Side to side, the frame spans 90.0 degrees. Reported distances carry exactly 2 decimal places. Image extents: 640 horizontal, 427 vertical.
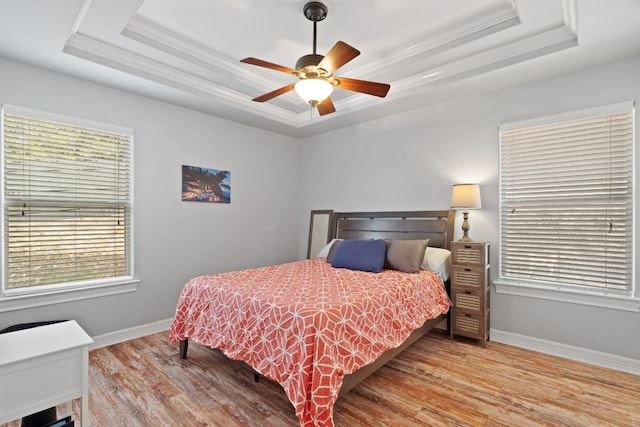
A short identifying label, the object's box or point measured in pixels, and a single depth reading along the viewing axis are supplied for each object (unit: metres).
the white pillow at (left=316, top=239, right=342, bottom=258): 4.23
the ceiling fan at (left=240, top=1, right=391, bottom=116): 2.14
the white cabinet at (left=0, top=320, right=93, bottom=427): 1.29
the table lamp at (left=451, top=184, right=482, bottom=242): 3.20
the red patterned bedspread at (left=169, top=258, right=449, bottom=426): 1.80
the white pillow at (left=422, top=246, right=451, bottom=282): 3.33
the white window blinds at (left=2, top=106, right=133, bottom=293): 2.71
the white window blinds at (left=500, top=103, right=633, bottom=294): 2.70
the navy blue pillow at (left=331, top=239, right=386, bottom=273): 3.27
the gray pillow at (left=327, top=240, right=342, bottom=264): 3.83
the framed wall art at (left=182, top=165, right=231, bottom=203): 3.81
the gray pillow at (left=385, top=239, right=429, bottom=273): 3.21
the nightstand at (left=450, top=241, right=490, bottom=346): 3.13
